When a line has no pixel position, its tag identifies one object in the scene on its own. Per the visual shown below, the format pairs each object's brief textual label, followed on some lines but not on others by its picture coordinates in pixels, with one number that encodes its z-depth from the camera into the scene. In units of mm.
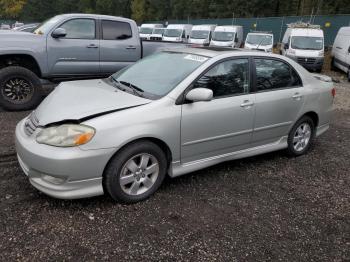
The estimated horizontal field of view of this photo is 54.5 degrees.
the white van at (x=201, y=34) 23469
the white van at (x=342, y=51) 14945
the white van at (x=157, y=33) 28489
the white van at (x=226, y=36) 21859
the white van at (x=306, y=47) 16516
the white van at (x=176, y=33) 26000
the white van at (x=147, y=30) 30406
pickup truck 6336
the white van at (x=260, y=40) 19547
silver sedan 3074
